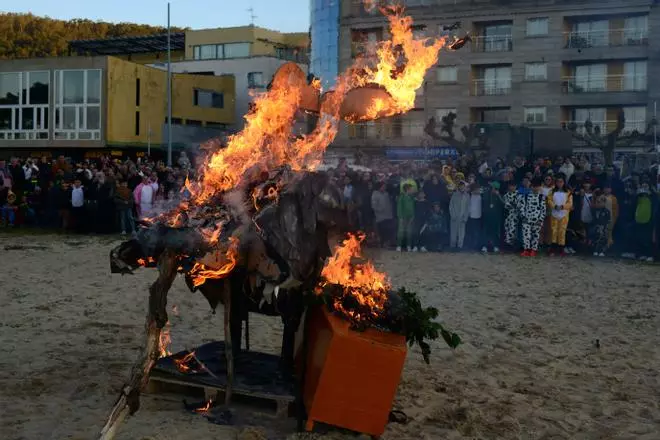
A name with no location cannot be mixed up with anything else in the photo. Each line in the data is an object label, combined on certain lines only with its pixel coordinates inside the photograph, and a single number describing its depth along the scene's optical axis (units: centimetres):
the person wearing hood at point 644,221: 1625
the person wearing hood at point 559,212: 1691
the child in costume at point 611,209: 1677
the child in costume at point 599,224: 1681
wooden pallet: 597
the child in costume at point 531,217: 1692
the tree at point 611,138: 2575
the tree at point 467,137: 2641
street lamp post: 3718
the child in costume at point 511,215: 1722
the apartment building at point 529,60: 4222
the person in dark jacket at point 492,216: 1745
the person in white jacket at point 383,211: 1789
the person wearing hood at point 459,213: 1770
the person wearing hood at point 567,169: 1983
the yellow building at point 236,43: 6425
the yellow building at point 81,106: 4656
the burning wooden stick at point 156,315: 534
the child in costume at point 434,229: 1789
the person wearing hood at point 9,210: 2206
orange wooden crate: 545
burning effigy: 546
